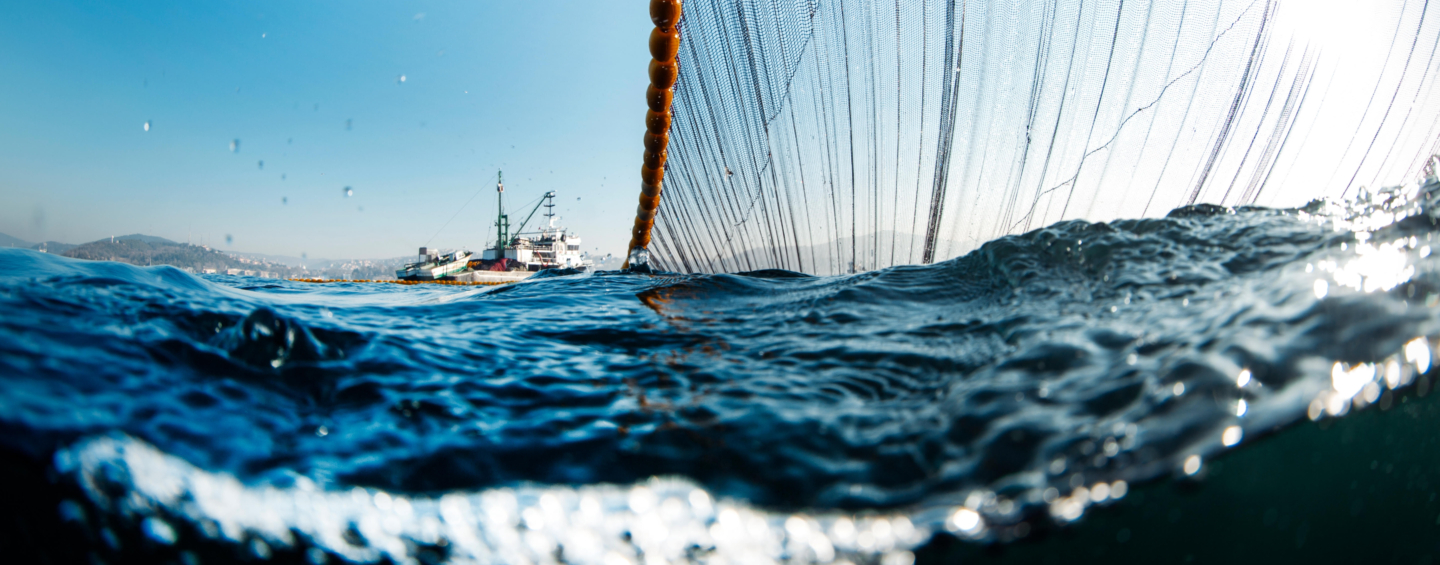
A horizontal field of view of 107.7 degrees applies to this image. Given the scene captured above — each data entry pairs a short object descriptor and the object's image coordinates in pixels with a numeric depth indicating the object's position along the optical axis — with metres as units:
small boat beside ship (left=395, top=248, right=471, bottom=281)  34.69
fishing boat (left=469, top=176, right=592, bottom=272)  41.25
